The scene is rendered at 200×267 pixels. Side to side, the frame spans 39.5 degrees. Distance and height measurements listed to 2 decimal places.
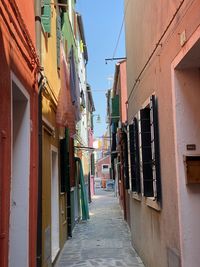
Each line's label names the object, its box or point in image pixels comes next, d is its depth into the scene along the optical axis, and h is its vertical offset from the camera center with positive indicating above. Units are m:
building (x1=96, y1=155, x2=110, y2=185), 46.55 -0.05
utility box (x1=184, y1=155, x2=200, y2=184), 3.14 -0.05
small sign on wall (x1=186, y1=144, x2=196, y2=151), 3.23 +0.20
